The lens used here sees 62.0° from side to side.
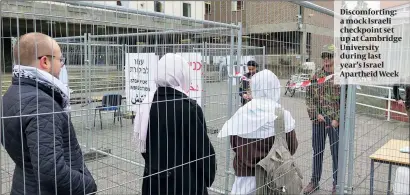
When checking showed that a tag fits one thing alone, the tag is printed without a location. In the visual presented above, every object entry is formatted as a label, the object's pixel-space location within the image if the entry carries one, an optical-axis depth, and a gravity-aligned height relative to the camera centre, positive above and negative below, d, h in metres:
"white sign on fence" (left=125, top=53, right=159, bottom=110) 4.36 +0.01
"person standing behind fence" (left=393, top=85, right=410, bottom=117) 3.16 -0.19
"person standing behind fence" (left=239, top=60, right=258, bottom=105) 3.21 -0.06
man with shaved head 1.58 -0.20
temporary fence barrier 2.36 +0.15
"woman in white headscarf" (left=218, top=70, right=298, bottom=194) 2.79 -0.40
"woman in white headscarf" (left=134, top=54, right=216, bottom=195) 2.26 -0.37
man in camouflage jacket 3.79 -0.44
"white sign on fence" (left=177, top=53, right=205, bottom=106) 3.55 +0.07
